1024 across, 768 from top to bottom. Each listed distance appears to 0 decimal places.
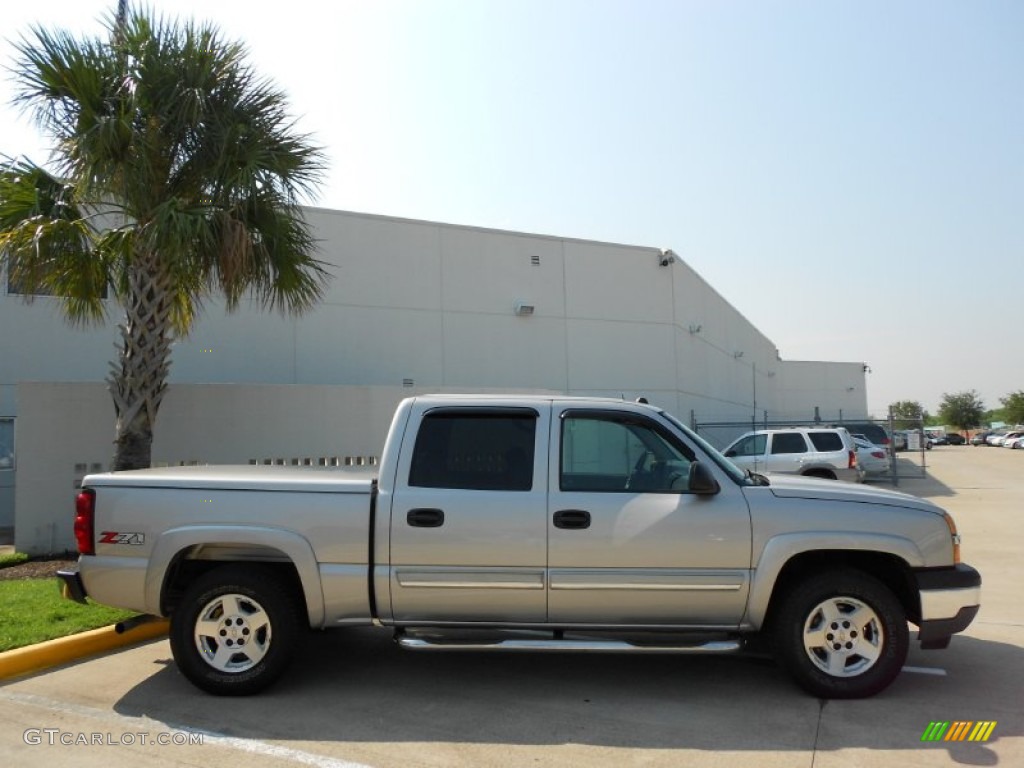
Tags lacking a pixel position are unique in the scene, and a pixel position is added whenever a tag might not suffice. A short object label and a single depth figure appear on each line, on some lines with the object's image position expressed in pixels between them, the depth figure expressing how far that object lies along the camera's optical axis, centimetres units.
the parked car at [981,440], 7283
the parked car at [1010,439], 6021
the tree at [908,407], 10353
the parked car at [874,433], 3006
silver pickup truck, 479
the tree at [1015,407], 8656
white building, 1066
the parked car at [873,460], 2217
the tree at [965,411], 10144
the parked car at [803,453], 1691
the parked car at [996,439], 6538
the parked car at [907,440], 5256
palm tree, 845
